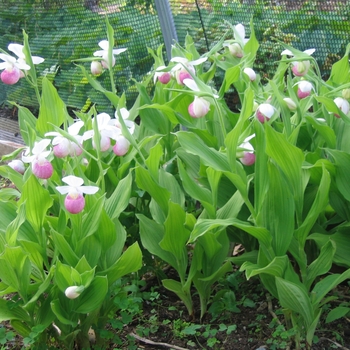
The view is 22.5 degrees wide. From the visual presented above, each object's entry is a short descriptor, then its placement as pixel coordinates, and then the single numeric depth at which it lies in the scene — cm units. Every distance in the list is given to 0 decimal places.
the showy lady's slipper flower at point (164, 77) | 205
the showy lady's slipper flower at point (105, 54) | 221
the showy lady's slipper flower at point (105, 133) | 192
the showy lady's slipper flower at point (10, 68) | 207
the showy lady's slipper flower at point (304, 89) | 190
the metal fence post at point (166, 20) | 266
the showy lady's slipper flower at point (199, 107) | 183
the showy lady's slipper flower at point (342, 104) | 183
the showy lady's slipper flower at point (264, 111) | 182
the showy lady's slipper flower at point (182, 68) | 195
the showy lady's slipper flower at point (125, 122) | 199
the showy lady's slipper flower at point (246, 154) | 179
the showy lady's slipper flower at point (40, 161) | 178
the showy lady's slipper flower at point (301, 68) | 191
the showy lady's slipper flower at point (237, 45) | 218
